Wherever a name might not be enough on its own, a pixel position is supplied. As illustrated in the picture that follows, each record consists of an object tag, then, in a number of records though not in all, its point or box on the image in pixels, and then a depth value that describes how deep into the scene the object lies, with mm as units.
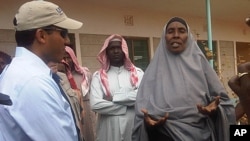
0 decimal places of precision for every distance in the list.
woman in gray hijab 2439
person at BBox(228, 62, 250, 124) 1948
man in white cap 1393
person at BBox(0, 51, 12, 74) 3352
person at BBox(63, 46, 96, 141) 3475
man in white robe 3217
